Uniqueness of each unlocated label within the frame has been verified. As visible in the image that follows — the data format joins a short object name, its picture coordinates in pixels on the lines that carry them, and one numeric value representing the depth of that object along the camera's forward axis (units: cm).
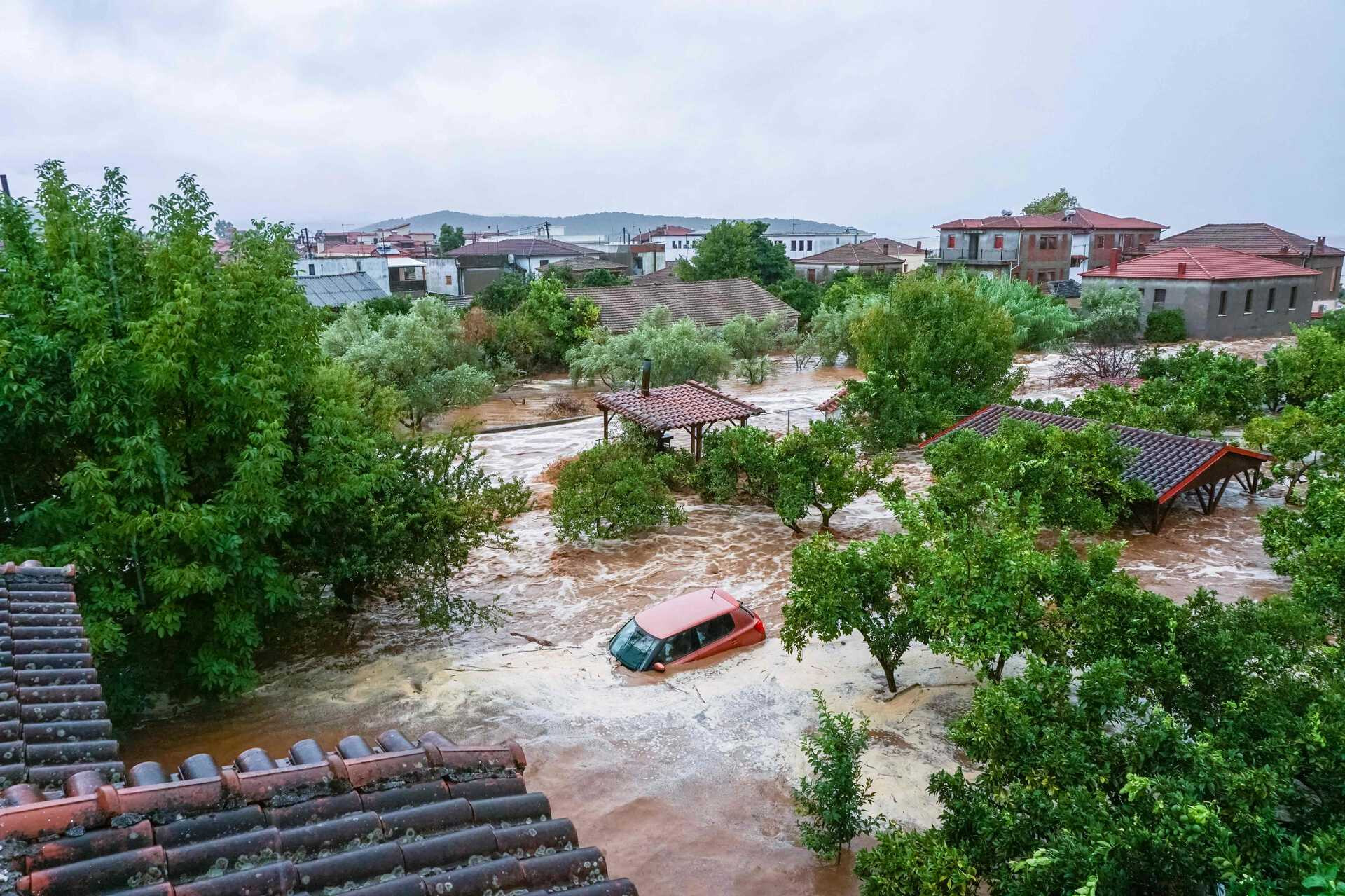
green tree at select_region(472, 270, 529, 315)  5238
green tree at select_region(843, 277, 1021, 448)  2595
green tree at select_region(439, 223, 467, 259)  10050
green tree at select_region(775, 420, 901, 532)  1939
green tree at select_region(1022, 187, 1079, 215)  9595
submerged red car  1351
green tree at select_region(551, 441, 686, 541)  1956
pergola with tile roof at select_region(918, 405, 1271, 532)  1853
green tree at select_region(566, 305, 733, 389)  3625
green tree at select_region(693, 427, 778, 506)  2080
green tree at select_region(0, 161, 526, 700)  1009
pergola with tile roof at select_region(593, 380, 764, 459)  2267
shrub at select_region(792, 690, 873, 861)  878
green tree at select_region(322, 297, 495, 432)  3206
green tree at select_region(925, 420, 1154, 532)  1606
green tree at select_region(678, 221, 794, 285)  6894
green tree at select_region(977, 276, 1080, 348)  4656
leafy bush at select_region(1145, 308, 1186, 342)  4878
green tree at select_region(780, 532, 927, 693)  1115
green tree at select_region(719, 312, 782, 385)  4291
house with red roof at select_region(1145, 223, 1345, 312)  6406
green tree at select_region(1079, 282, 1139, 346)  4841
